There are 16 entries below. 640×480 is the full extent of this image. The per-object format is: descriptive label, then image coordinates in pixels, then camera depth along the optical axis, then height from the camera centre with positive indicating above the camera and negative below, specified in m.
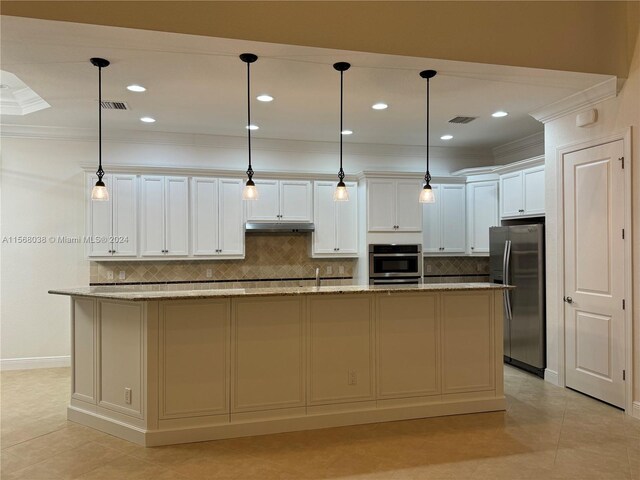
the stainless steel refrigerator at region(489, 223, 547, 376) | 5.11 -0.53
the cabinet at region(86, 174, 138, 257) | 5.66 +0.32
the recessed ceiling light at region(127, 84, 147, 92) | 4.32 +1.51
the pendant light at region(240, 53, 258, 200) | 3.82 +0.48
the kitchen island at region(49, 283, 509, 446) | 3.49 -0.93
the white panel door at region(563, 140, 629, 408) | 4.14 -0.26
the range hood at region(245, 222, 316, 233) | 6.06 +0.24
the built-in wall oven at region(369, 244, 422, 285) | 6.27 -0.27
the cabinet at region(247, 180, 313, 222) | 6.15 +0.58
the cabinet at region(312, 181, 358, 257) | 6.35 +0.32
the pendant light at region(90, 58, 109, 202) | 3.74 +0.50
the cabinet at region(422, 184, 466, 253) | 6.68 +0.34
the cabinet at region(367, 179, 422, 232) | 6.29 +0.54
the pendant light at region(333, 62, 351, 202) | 4.09 +0.49
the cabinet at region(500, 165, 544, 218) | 5.40 +0.64
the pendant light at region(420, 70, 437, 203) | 4.12 +0.46
